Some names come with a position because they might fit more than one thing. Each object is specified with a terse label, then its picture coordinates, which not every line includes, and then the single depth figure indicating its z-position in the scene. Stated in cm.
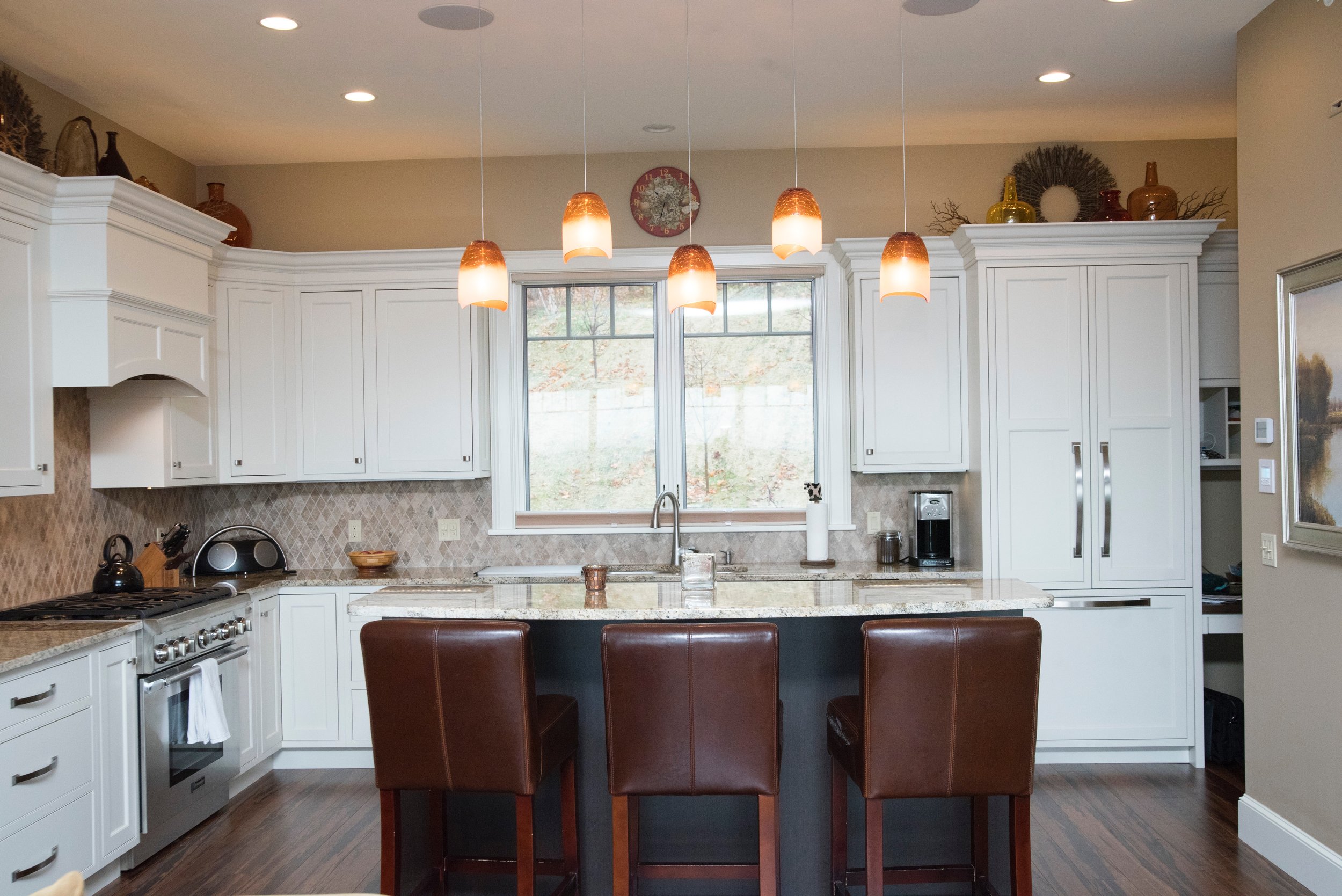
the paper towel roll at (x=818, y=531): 470
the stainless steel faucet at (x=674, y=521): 464
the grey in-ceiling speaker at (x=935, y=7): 335
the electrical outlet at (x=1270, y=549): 340
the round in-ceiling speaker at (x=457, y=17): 333
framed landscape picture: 300
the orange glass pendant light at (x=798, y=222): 262
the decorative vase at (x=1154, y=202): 459
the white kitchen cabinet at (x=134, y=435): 412
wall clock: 498
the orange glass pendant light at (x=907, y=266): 272
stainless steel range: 342
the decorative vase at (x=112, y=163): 381
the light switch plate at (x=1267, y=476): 338
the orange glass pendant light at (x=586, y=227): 264
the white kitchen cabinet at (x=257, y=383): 462
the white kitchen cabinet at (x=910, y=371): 470
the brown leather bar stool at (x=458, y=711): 243
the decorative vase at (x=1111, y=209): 459
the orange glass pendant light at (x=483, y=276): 274
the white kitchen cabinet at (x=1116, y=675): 439
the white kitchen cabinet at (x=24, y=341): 331
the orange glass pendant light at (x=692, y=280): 272
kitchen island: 289
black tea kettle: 389
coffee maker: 467
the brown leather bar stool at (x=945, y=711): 237
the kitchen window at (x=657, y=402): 505
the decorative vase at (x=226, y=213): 479
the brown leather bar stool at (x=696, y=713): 240
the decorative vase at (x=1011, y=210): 457
